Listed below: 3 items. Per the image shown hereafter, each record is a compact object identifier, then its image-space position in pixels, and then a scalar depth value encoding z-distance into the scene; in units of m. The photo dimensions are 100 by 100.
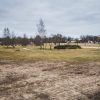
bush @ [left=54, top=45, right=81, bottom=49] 37.94
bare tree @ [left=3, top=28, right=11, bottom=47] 58.26
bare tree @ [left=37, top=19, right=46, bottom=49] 41.76
